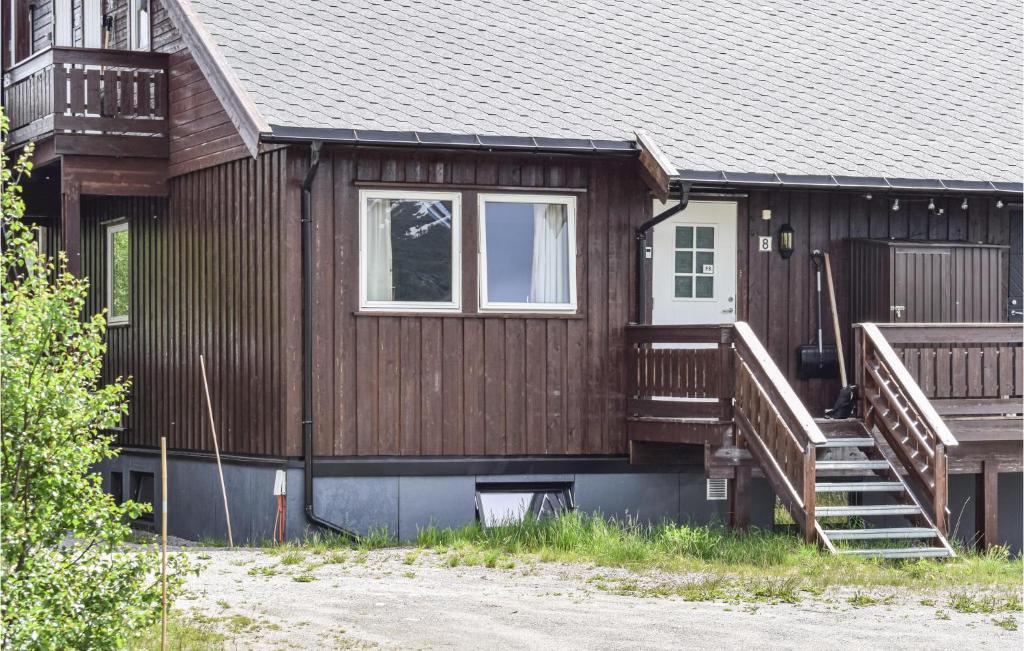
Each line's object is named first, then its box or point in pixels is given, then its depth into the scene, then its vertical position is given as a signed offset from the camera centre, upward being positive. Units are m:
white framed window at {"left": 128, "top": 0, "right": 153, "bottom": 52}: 19.42 +3.24
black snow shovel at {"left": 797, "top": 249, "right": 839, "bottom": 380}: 17.77 -0.62
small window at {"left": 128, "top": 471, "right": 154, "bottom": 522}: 19.69 -2.21
